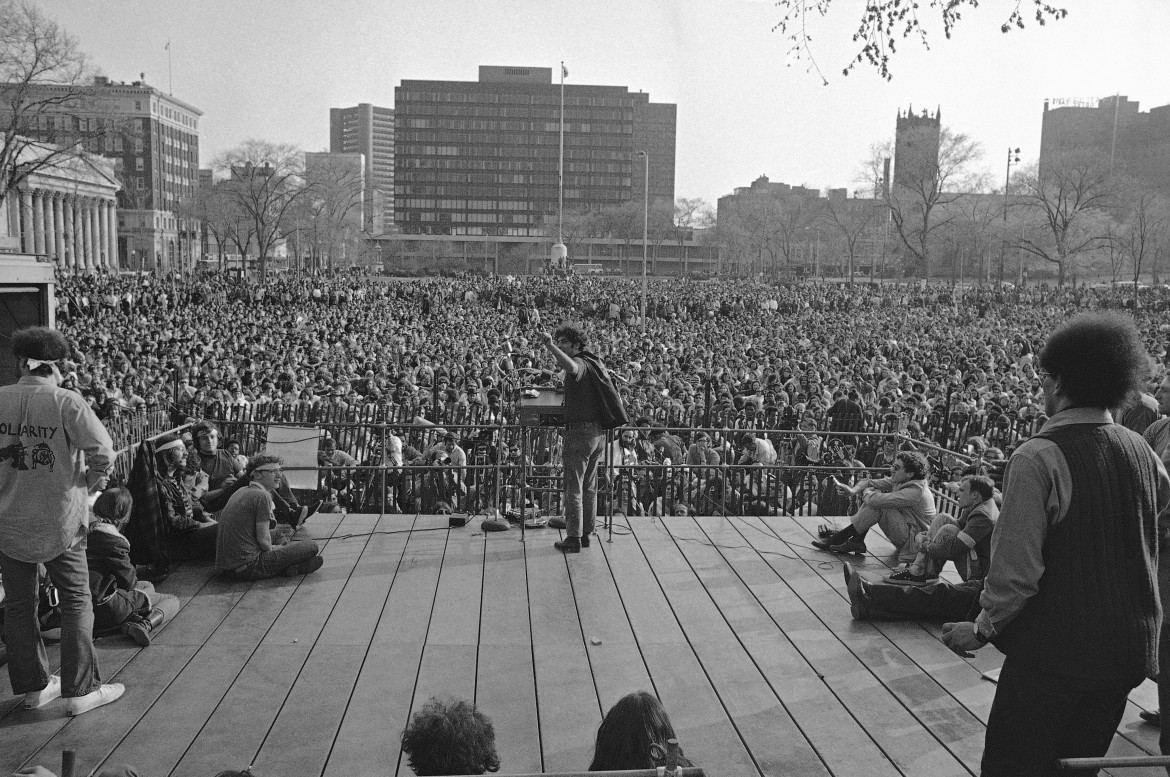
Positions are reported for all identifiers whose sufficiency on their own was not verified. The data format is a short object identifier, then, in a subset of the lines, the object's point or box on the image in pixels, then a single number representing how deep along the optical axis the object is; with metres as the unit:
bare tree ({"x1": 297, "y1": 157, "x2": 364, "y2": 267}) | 80.69
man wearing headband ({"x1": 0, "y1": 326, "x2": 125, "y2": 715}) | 4.31
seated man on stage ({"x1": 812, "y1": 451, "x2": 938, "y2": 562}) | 7.16
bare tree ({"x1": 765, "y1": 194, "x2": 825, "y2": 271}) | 98.19
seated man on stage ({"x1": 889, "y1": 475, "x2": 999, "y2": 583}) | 5.95
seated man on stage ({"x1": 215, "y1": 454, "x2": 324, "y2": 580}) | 6.48
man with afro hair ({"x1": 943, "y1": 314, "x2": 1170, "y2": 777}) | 2.76
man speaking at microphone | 7.17
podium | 7.44
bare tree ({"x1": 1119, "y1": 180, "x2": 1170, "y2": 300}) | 65.29
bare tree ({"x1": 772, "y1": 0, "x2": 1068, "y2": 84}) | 6.75
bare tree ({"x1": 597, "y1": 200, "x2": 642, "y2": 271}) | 112.69
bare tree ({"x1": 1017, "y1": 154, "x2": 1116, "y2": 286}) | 58.91
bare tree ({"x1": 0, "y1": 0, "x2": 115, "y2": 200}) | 29.73
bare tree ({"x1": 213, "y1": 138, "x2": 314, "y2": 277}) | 60.16
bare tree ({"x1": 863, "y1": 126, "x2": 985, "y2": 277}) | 62.91
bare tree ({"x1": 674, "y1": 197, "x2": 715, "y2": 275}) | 110.04
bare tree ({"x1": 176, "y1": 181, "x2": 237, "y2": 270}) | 84.88
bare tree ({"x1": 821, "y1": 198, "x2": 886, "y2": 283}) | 81.82
